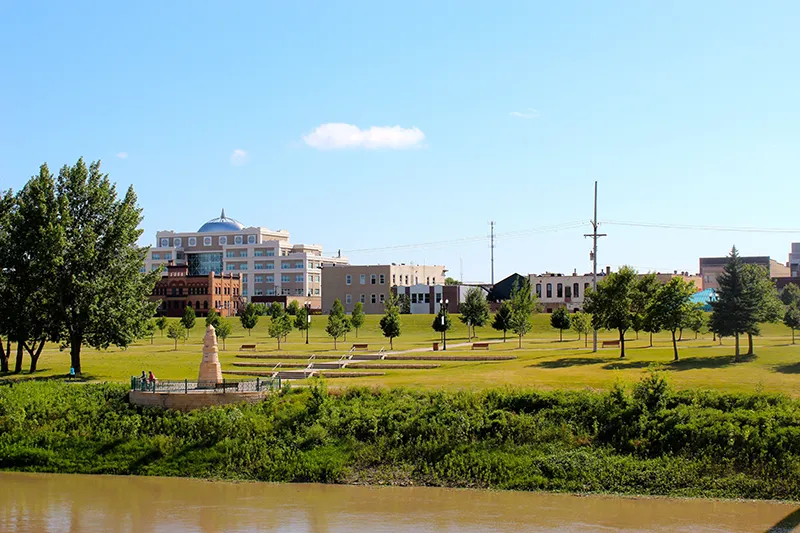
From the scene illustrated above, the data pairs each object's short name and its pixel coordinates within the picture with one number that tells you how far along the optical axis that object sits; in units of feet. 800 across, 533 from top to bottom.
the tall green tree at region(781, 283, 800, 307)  308.81
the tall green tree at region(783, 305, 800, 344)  206.08
